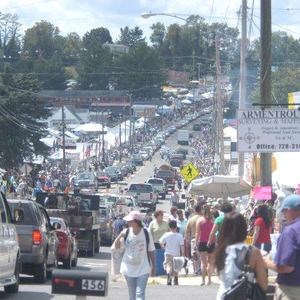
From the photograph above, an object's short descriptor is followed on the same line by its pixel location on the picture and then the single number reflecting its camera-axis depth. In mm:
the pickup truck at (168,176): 88875
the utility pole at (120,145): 131375
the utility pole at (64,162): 92744
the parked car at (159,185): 77938
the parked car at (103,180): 87156
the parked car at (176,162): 123025
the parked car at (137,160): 125125
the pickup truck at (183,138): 159375
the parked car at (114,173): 98262
